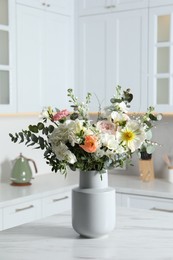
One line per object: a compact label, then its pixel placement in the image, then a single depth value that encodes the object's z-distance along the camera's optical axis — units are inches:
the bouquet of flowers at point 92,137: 68.3
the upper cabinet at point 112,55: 145.3
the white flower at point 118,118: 69.9
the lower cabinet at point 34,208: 118.9
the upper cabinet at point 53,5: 139.9
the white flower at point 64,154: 68.2
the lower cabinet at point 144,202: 130.8
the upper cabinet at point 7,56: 132.3
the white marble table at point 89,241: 66.9
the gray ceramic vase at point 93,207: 72.9
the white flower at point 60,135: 69.3
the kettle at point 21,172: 138.6
